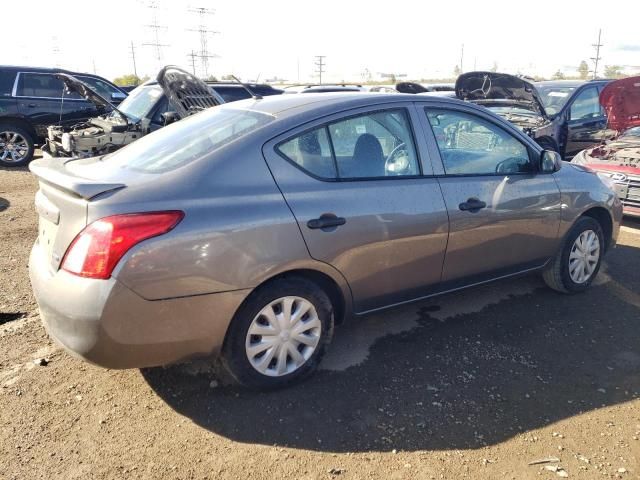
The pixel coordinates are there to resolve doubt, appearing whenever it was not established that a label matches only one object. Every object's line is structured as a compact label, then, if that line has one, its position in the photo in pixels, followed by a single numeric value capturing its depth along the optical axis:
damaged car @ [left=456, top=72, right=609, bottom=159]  8.09
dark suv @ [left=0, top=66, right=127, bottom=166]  10.45
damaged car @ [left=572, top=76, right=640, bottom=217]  6.40
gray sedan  2.53
